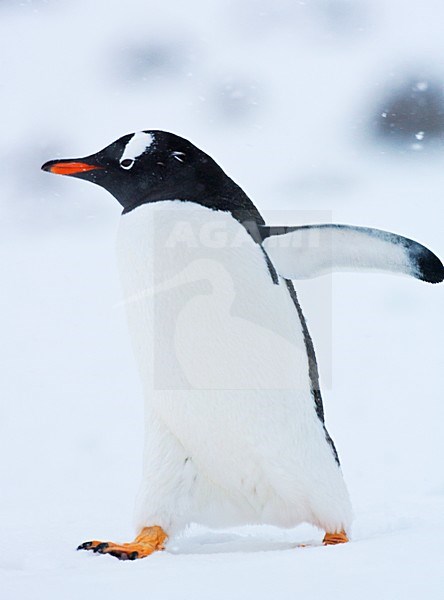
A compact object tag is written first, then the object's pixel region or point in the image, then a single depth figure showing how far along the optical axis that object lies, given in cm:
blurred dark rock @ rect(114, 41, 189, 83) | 1708
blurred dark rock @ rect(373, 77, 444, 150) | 1367
